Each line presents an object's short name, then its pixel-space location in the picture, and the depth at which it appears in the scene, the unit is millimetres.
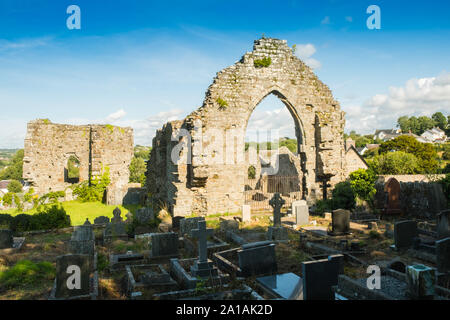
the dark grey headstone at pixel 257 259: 6328
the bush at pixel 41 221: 10883
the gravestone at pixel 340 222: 9742
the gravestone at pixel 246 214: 12016
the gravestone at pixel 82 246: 7918
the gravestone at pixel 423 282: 4555
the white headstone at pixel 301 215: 11336
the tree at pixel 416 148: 35469
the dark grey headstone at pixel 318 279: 4906
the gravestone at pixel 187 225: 10289
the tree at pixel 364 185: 12914
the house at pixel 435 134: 79775
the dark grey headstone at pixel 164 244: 7746
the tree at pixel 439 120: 93250
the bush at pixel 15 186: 39031
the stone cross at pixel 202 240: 6301
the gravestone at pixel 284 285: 5215
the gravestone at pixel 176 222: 11031
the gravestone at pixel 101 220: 11688
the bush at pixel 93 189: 20438
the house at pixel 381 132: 107100
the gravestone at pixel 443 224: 8234
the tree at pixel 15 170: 54312
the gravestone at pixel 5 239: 8664
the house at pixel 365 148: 67719
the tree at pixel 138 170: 26778
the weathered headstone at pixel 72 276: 5207
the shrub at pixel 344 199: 13203
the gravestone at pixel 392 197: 12273
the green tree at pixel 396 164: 31062
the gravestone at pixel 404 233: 8070
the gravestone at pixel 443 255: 6191
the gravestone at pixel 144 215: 11067
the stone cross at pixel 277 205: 10219
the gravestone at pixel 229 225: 10489
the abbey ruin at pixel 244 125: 13141
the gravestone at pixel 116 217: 11086
